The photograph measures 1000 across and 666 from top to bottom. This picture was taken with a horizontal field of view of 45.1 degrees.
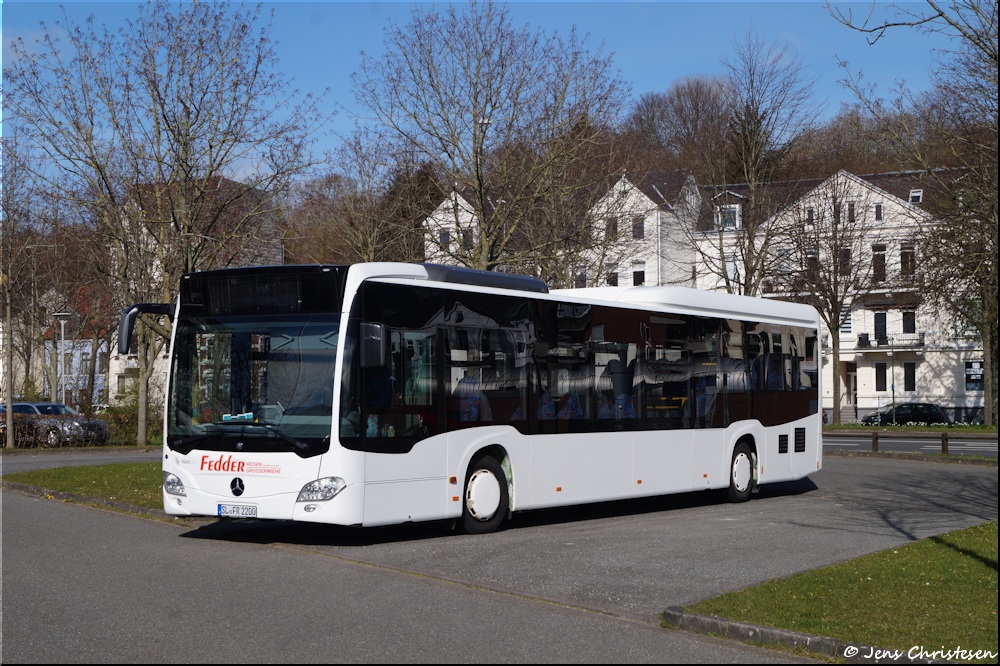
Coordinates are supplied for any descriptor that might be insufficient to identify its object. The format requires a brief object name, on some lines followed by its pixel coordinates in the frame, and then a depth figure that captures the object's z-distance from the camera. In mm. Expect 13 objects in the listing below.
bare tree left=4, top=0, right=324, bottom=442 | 21906
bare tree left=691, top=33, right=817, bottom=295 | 41531
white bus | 12641
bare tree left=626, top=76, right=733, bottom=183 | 45844
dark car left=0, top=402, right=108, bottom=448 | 36969
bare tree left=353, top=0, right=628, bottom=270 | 25906
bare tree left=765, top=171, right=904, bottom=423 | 52438
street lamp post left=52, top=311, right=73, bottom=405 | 46812
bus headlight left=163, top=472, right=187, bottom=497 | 13258
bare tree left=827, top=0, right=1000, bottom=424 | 15330
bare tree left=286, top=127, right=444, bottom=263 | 30359
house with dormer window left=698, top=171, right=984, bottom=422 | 44656
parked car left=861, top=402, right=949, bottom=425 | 58156
